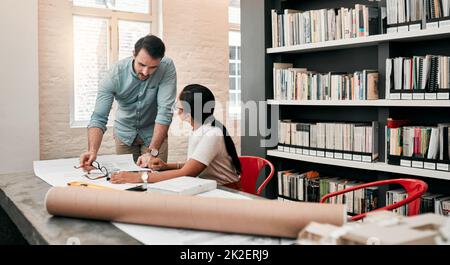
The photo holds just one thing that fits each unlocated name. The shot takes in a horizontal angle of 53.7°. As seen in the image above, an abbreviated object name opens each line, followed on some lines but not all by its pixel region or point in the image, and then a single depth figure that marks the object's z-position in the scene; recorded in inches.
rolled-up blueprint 44.2
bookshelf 110.0
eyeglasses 80.9
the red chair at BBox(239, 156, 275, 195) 103.0
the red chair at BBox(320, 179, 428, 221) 74.2
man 105.1
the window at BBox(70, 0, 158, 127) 193.0
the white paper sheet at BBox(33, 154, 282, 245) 44.5
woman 84.8
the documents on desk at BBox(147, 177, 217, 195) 62.4
